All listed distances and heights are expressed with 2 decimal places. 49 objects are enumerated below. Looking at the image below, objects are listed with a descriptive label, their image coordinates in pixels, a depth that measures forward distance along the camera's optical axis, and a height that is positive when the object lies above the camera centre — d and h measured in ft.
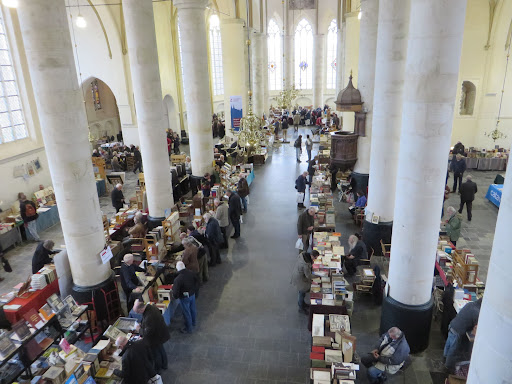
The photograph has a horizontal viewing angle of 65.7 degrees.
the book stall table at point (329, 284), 24.69 -13.96
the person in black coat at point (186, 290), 25.77 -13.24
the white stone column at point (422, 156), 18.75 -4.30
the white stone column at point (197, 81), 45.44 -0.29
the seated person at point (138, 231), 35.29 -12.93
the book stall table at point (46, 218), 43.83 -14.73
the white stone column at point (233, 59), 71.97 +3.29
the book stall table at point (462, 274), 25.26 -13.85
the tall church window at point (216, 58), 109.19 +5.42
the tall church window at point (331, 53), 124.16 +6.39
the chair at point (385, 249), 33.43 -14.84
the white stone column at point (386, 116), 31.30 -3.58
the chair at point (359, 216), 42.24 -14.65
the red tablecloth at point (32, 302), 25.27 -13.90
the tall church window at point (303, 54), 128.98 +6.71
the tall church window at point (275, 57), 129.80 +6.06
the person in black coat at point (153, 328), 21.80 -13.19
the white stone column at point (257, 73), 94.12 +0.85
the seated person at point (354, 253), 31.50 -13.83
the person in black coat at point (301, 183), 46.87 -12.33
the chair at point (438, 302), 27.12 -15.28
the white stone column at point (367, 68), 42.37 +0.48
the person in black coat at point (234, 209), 39.52 -12.67
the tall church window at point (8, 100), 47.42 -1.66
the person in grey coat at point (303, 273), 27.22 -13.14
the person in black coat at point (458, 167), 50.72 -12.08
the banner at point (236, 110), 74.54 -5.94
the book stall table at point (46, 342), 20.43 -13.94
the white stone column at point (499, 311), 10.77 -6.52
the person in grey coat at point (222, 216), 37.50 -12.64
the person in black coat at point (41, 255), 29.22 -12.14
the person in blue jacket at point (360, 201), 42.16 -13.13
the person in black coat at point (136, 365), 19.58 -13.61
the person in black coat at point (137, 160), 67.21 -12.93
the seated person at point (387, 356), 20.88 -14.60
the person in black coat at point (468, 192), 42.14 -12.61
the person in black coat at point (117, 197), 43.52 -12.26
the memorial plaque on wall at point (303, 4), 121.29 +20.94
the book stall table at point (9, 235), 38.99 -14.43
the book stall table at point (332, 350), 19.95 -14.34
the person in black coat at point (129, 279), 27.09 -13.18
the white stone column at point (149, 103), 34.73 -1.99
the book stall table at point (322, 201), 38.68 -13.29
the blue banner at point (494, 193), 46.88 -14.60
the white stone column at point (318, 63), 121.11 +3.35
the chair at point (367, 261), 32.52 -15.20
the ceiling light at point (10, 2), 22.30 +5.14
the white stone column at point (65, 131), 22.63 -2.83
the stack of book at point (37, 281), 27.04 -12.94
